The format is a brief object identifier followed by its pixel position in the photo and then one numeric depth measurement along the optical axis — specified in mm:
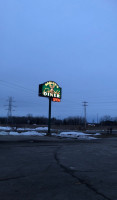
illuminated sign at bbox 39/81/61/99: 32828
